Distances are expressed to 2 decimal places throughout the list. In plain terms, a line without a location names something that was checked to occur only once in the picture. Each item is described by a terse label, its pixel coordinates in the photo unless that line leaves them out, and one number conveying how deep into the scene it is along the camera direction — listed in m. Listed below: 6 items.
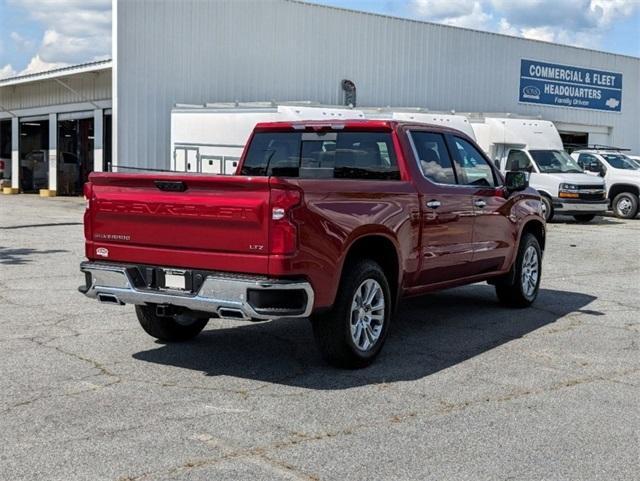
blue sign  37.38
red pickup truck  5.80
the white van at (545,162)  22.16
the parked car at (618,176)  24.64
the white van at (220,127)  20.12
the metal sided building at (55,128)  29.11
